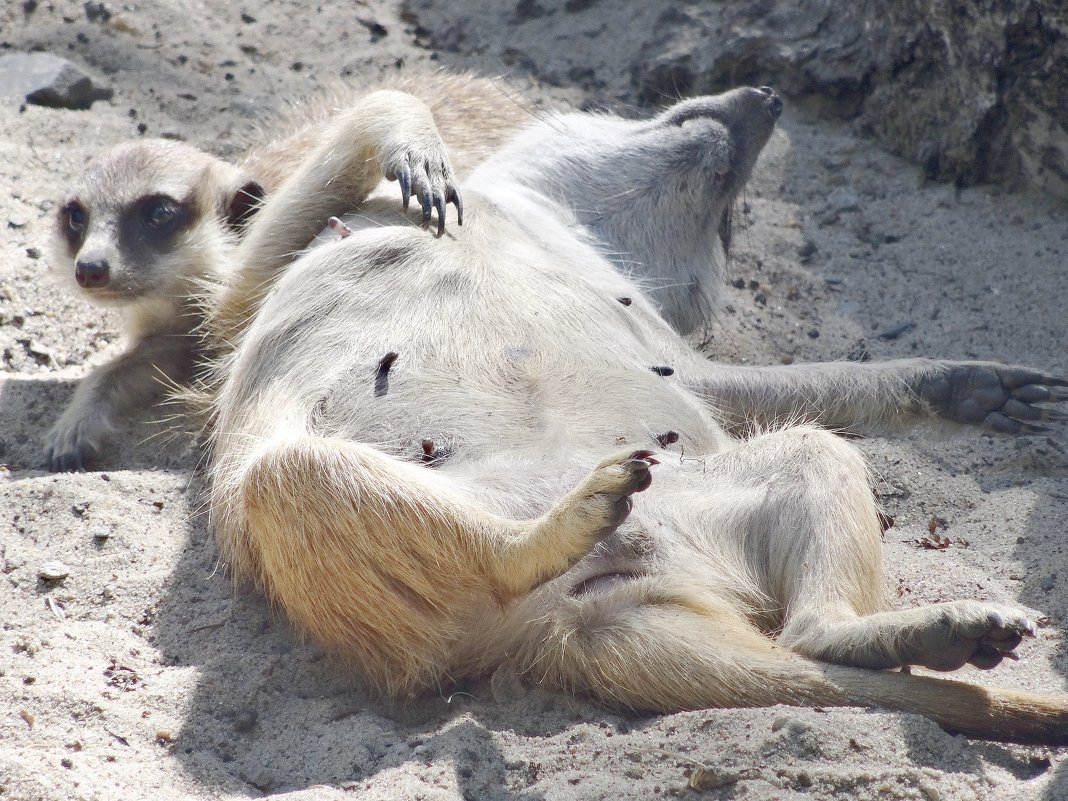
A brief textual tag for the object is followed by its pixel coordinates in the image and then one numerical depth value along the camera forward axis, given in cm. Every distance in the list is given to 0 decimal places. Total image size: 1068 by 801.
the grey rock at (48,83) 1080
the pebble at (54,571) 645
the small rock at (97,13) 1190
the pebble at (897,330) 955
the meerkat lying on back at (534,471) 539
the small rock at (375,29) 1277
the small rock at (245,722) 560
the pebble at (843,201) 1095
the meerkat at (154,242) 880
